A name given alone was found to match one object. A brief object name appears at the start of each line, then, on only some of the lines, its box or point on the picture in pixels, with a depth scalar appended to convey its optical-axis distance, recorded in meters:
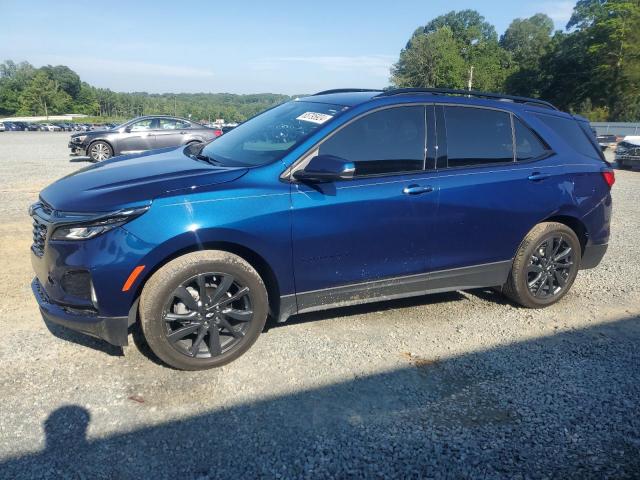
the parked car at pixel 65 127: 61.78
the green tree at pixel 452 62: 74.06
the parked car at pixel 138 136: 14.39
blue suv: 2.94
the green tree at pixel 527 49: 69.38
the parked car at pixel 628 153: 16.42
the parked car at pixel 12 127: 52.45
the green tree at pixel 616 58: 49.91
